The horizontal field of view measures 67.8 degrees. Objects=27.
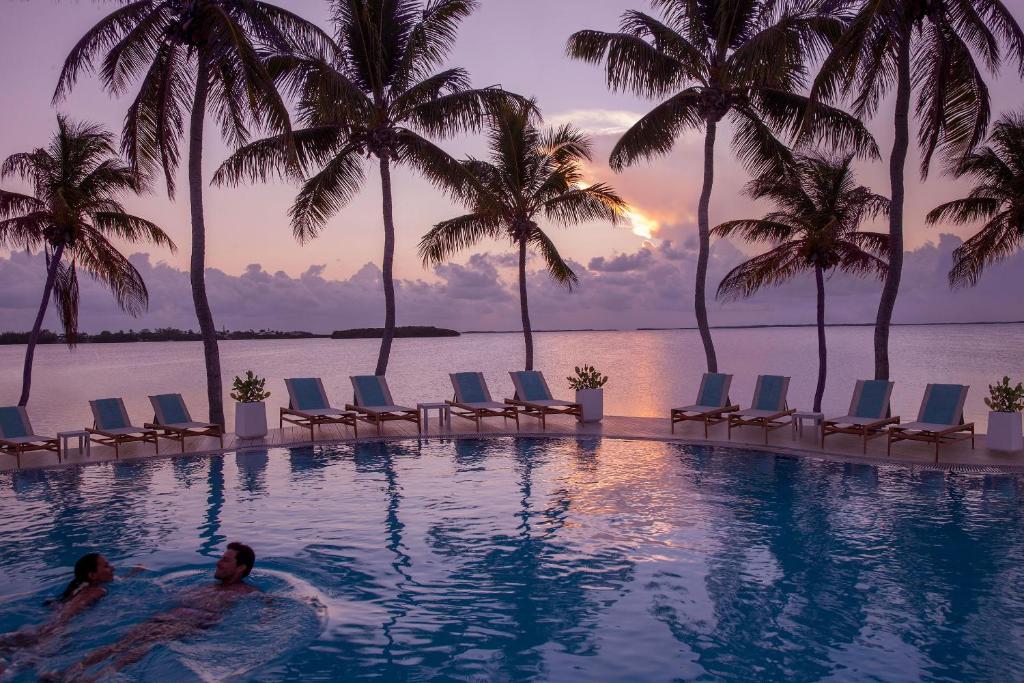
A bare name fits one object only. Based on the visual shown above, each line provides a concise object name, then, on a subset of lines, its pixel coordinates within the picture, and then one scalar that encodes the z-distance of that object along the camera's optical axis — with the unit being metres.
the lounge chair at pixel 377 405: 14.29
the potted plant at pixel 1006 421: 11.23
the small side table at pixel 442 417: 14.73
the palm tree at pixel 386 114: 16.92
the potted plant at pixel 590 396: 15.12
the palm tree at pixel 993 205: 15.55
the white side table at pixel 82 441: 11.82
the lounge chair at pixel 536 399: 14.80
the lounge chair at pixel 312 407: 13.80
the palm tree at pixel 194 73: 13.52
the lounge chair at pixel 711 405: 13.72
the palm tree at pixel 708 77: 16.30
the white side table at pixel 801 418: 12.80
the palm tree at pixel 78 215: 16.83
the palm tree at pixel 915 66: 13.29
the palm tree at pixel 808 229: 18.19
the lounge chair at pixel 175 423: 12.66
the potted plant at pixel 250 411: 13.55
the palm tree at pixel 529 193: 20.00
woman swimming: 5.93
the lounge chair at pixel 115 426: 12.25
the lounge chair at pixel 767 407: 12.81
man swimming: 5.14
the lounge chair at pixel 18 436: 11.42
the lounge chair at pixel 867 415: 11.79
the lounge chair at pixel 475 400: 14.85
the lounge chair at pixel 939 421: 11.03
